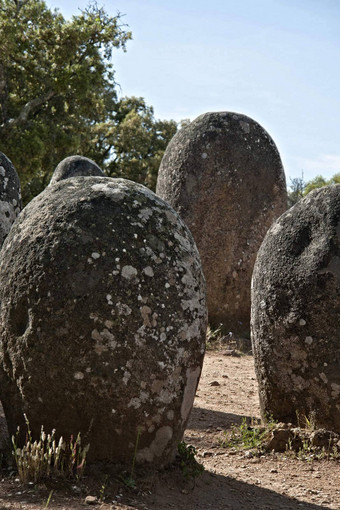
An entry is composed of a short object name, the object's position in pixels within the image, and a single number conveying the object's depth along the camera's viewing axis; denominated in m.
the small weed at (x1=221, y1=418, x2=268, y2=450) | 5.50
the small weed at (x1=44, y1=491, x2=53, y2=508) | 3.57
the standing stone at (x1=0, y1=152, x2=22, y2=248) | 8.45
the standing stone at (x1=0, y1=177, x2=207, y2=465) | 4.04
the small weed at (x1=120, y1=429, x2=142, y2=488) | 4.03
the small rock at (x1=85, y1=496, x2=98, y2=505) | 3.73
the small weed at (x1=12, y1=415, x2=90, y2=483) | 3.92
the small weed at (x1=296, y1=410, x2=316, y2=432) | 5.53
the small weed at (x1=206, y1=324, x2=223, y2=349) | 10.35
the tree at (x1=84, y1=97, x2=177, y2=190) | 28.25
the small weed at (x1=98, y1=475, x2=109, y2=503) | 3.80
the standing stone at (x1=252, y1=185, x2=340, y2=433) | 5.46
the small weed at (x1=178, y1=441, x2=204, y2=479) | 4.41
